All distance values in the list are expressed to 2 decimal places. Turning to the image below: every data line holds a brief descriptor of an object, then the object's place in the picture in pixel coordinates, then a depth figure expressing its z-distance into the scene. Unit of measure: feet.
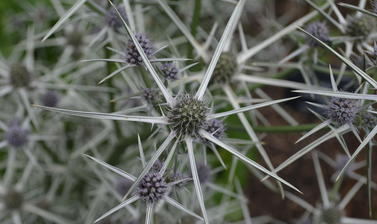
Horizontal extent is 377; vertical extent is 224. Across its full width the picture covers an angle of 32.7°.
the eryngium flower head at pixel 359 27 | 0.99
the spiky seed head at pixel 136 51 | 0.84
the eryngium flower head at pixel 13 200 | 1.16
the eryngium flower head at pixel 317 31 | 1.01
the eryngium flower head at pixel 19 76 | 1.13
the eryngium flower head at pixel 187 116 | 0.79
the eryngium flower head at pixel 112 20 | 0.98
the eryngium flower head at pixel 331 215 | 1.09
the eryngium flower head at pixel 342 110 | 0.82
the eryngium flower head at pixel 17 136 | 1.13
